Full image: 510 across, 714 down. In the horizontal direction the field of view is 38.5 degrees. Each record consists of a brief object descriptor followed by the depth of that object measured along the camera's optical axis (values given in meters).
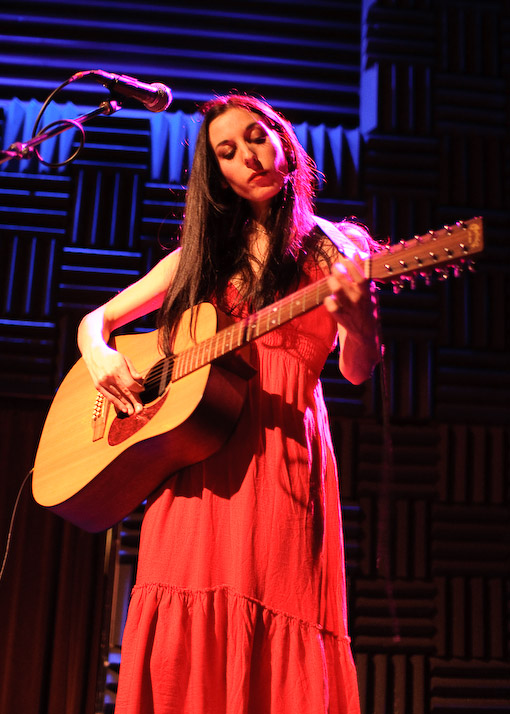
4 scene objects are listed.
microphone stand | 2.09
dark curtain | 3.15
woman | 1.59
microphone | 2.12
